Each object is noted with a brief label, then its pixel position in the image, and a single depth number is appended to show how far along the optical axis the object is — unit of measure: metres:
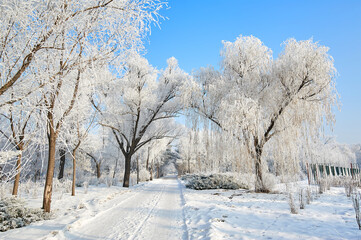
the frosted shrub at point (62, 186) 10.36
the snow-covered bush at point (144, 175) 25.23
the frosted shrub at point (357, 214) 3.47
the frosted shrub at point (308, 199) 6.04
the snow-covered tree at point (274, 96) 8.26
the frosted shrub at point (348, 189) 7.26
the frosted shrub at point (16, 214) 4.27
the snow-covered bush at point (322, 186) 8.58
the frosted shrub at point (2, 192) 5.75
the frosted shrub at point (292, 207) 4.72
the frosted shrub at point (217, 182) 12.37
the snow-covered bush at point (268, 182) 9.59
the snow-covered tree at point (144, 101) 14.05
